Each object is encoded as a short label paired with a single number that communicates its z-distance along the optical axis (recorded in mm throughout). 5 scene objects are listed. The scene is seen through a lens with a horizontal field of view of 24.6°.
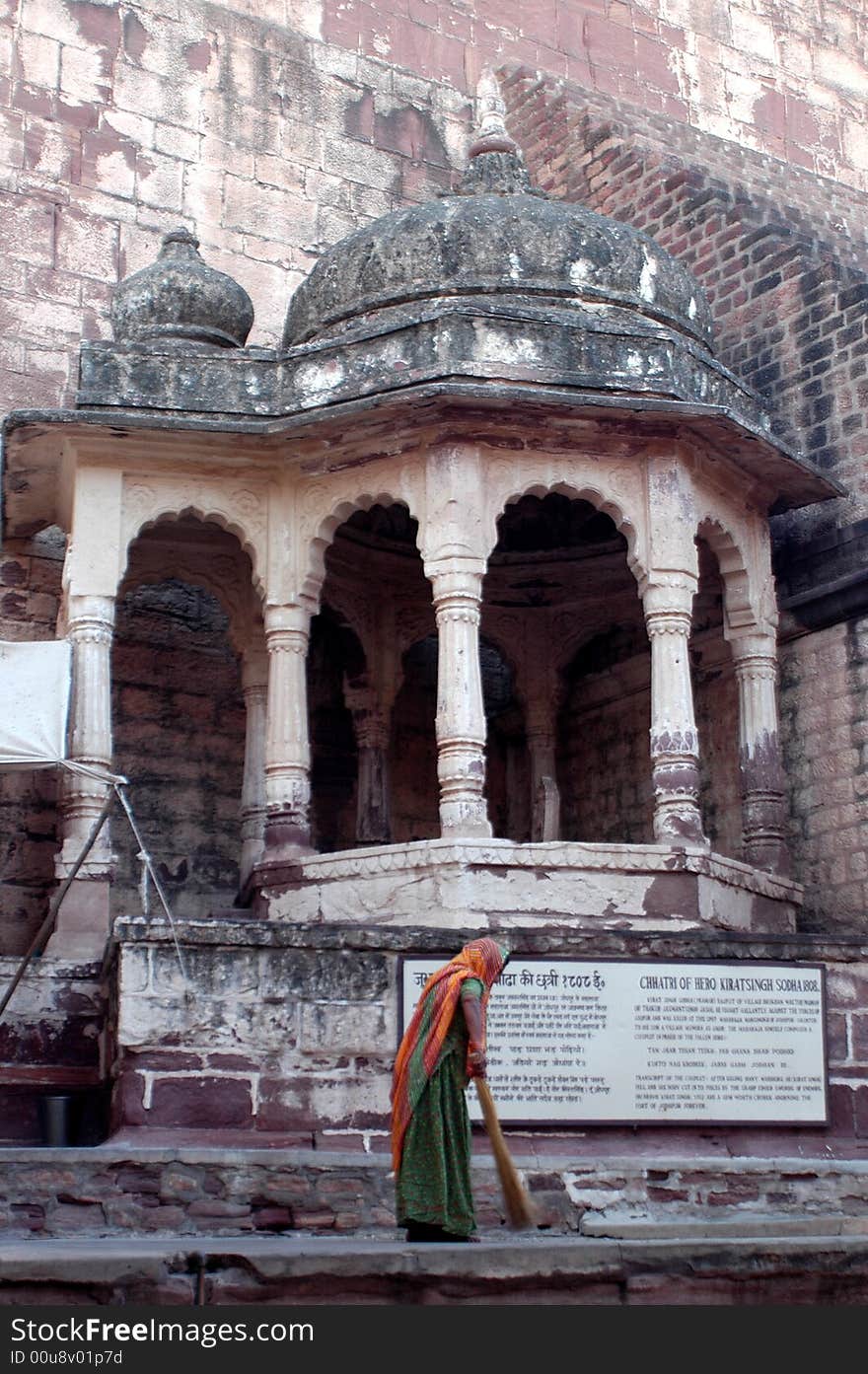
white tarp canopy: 9094
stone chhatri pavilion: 8258
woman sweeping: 6547
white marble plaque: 8344
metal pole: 8531
